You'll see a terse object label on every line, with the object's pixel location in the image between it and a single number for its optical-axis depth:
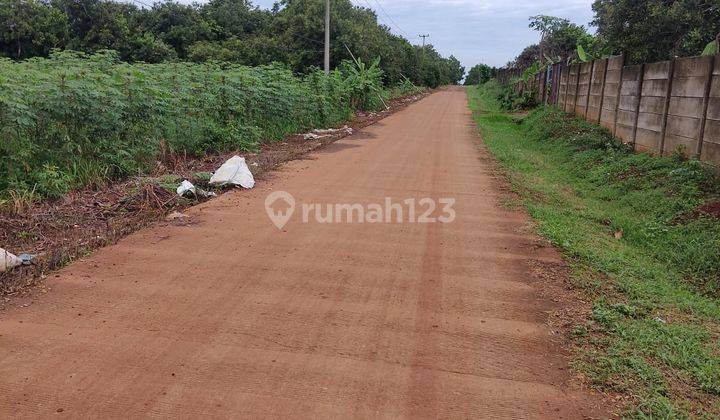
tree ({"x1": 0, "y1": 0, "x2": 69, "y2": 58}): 32.78
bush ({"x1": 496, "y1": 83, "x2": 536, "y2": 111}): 26.59
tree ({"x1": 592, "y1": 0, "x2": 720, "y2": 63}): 14.45
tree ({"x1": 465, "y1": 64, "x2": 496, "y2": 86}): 85.70
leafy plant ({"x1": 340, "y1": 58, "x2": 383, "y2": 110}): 24.36
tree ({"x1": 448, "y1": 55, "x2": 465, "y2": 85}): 127.59
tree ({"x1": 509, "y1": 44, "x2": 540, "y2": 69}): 38.82
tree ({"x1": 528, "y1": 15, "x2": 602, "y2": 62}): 31.05
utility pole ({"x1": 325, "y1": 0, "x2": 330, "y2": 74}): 23.78
